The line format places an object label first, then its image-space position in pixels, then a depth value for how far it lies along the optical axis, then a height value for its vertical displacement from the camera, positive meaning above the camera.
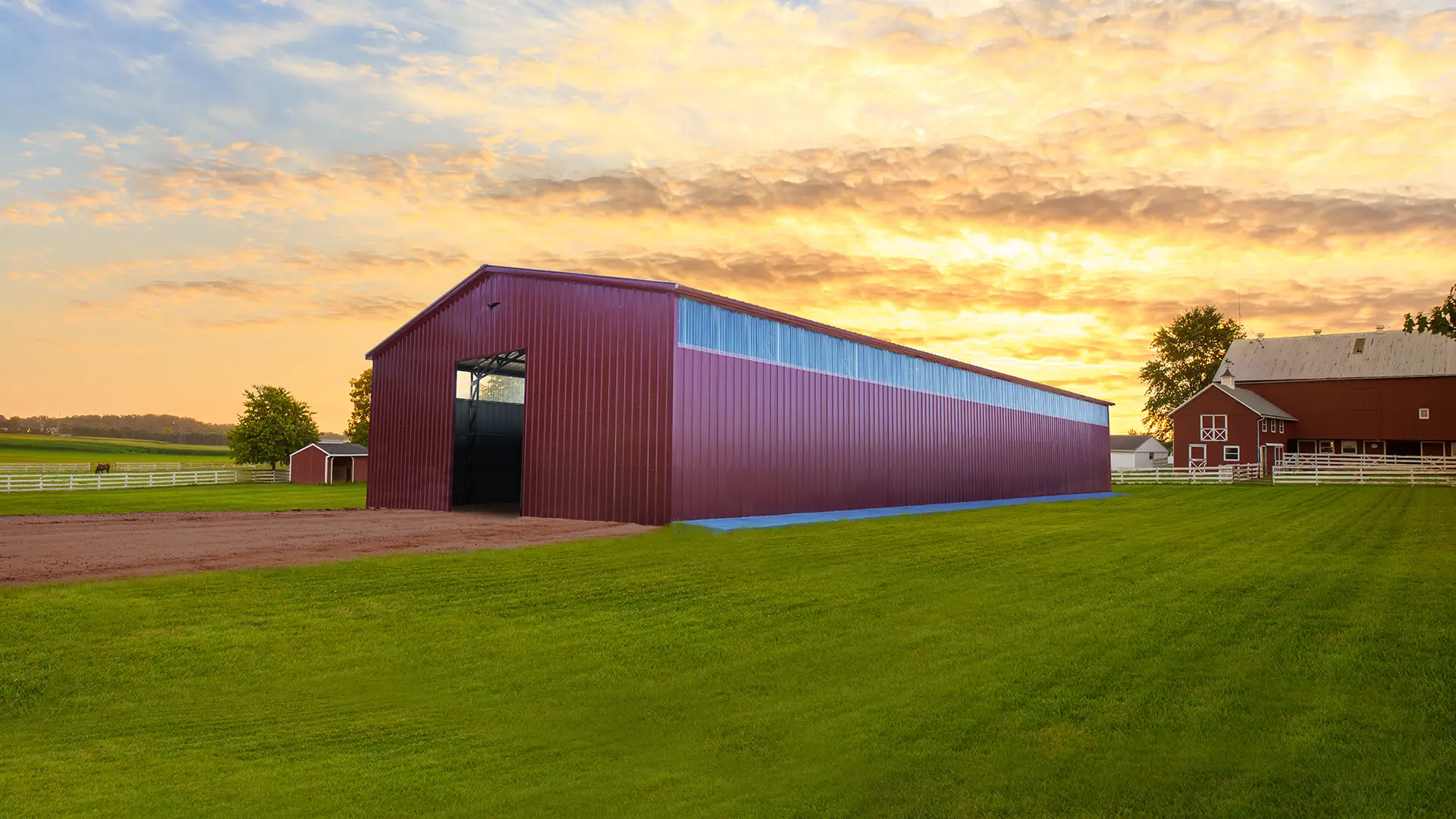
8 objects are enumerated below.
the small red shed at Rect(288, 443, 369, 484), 60.50 -1.38
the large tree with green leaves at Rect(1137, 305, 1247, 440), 81.00 +9.01
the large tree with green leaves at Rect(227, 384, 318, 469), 63.84 +1.00
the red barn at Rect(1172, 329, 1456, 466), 61.47 +3.89
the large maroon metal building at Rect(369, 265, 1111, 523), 22.53 +1.19
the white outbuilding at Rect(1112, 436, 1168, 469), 99.19 +0.23
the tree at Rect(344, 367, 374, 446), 76.88 +3.82
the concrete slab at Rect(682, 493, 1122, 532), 21.88 -1.85
